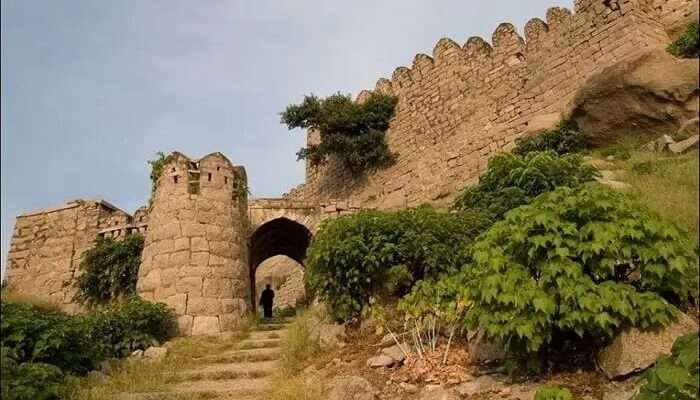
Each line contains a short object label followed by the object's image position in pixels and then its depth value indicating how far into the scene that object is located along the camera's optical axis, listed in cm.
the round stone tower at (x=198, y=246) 1027
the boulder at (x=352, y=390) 614
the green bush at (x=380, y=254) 798
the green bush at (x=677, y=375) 405
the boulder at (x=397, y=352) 690
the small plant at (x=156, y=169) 1155
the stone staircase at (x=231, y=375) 694
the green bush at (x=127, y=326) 848
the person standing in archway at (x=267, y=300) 1930
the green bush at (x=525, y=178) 855
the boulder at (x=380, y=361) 686
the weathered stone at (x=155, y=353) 866
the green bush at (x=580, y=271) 517
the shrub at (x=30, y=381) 559
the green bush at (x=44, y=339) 639
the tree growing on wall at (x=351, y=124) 1936
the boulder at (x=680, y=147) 730
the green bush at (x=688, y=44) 1131
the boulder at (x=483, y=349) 632
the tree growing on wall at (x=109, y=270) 1326
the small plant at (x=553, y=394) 492
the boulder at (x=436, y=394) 581
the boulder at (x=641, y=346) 512
